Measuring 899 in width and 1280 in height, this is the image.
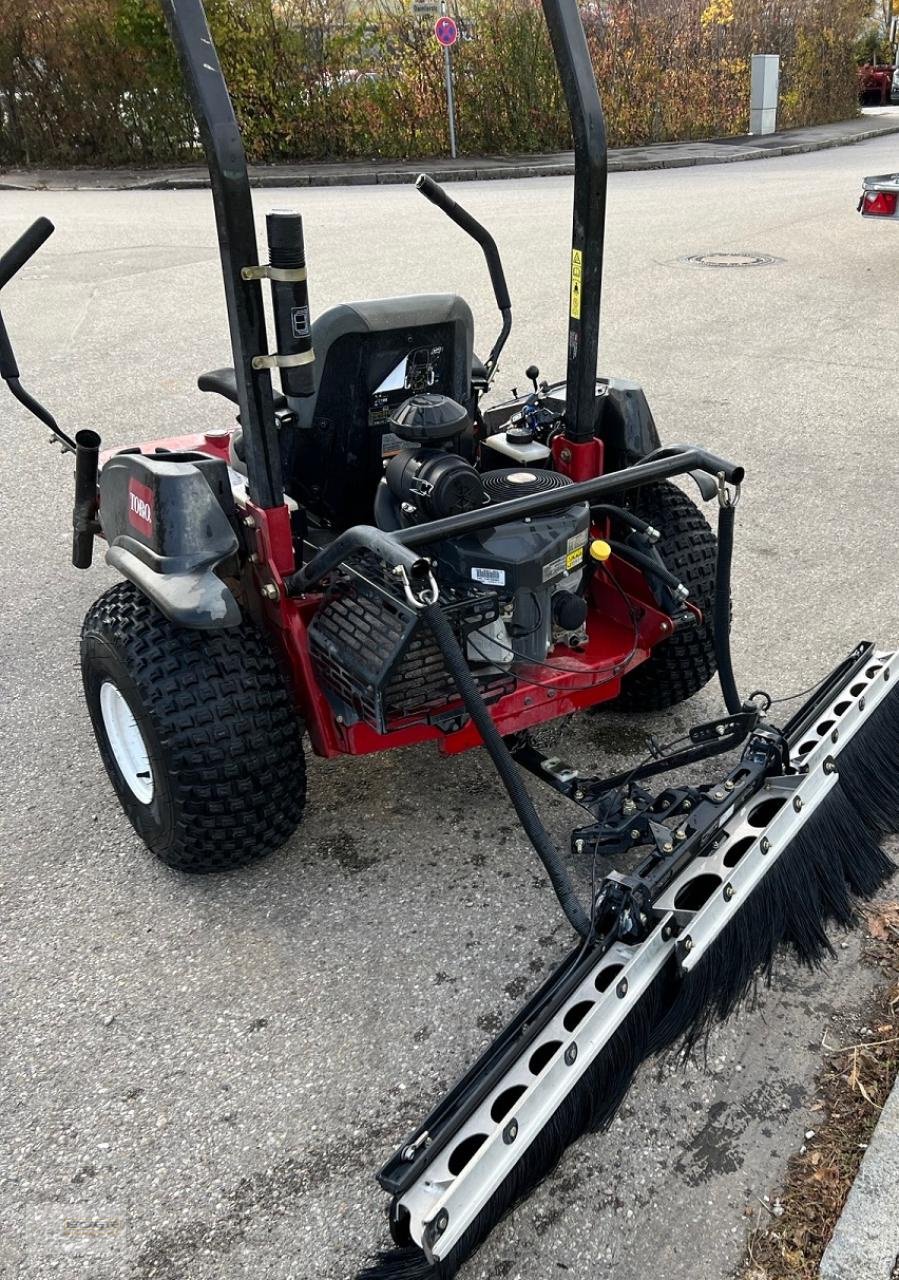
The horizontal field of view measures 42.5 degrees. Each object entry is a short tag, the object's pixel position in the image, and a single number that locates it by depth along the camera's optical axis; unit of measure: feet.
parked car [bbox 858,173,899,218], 25.71
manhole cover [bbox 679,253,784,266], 30.20
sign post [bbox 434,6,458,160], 48.08
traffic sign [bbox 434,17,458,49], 48.03
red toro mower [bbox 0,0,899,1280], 6.55
